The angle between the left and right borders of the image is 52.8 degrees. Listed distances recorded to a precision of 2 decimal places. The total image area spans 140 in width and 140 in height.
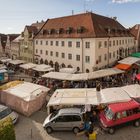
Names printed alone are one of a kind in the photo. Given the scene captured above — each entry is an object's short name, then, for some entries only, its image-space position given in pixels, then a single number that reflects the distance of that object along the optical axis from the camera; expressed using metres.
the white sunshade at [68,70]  20.68
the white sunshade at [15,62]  28.78
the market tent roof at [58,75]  18.42
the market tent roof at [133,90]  12.38
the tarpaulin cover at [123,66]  22.35
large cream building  22.95
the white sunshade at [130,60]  23.88
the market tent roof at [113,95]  11.61
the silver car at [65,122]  10.68
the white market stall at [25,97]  13.30
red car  10.42
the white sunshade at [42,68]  22.54
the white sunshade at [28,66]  24.63
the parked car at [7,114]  12.06
